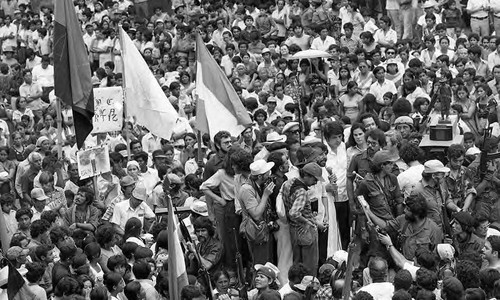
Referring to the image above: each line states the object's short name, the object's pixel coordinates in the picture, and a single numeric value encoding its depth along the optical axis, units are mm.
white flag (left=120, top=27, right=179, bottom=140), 19547
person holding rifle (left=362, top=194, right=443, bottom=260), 14625
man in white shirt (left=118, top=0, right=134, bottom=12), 30917
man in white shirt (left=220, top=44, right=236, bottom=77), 25844
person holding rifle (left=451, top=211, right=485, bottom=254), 14727
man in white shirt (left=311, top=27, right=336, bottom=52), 25859
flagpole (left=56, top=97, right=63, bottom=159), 17700
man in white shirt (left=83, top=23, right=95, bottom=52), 28781
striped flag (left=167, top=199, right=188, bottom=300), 13406
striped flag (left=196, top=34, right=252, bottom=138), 18203
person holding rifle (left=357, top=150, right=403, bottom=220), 15078
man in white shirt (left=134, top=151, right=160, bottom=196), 18188
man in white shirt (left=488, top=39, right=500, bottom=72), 24031
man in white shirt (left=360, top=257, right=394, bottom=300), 13281
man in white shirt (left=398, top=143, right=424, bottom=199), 15672
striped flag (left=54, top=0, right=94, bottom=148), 17094
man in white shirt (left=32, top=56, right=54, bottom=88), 26953
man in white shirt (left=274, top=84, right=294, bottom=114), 22516
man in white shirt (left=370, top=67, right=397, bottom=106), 22250
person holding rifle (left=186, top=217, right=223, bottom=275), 15434
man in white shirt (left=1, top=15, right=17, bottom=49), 30203
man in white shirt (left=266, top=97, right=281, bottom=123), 22155
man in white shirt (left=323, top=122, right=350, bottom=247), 16609
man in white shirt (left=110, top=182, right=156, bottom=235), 16797
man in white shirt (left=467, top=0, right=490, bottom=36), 26312
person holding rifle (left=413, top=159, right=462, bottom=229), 15141
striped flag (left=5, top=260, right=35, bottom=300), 13516
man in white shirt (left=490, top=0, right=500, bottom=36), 26203
